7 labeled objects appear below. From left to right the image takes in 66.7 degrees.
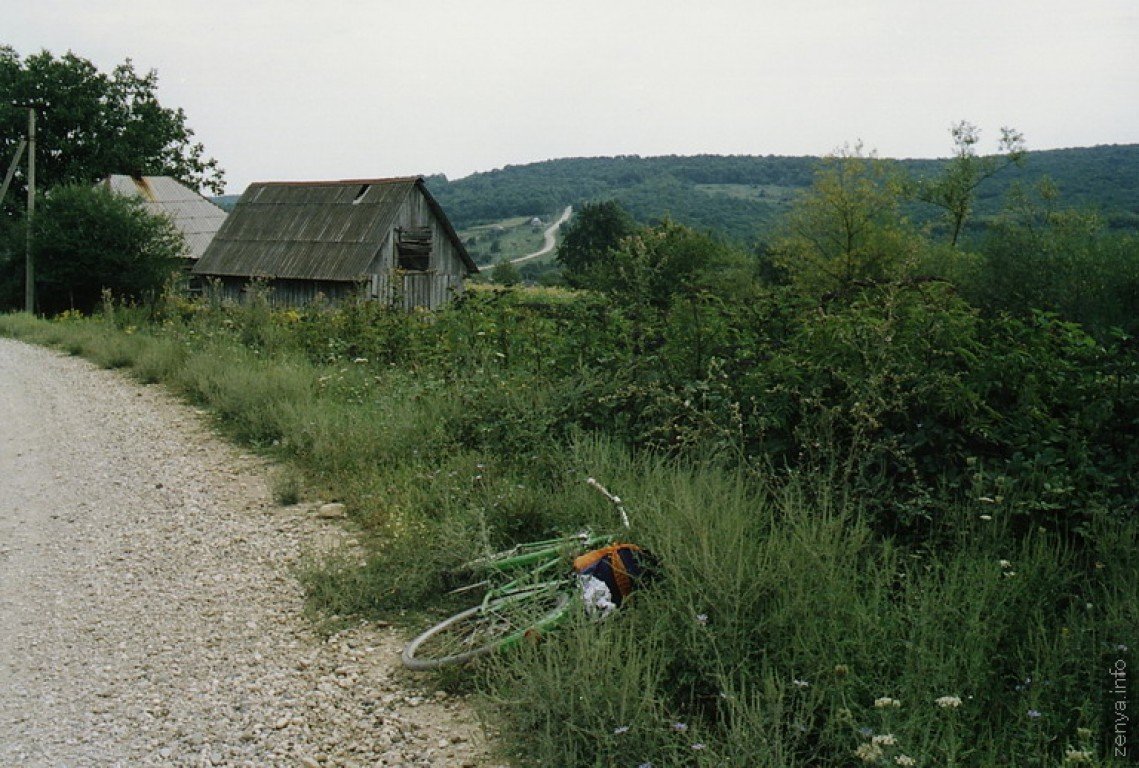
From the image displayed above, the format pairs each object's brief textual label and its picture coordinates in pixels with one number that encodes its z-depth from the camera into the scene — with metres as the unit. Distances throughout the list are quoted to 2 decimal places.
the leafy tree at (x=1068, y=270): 12.71
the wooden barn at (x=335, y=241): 31.25
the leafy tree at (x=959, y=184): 50.06
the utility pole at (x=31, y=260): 29.52
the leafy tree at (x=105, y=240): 29.59
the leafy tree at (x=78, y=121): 47.31
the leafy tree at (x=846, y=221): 45.31
